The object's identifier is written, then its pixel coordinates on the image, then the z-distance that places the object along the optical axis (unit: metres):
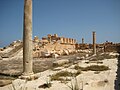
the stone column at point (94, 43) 26.81
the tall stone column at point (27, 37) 9.26
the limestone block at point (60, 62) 14.55
